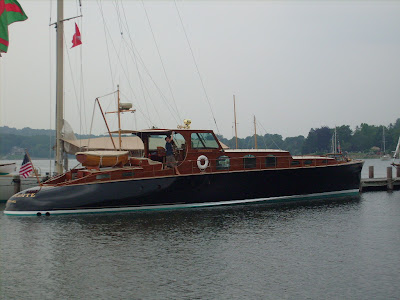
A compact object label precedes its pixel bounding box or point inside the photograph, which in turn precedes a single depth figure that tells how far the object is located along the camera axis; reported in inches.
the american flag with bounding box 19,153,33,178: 1182.3
